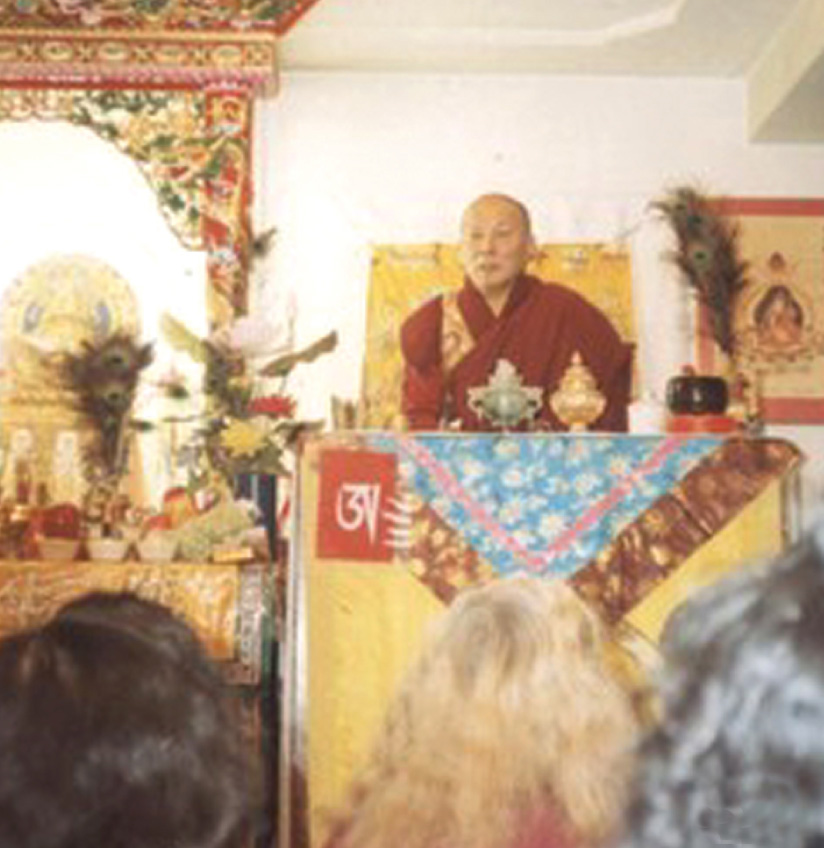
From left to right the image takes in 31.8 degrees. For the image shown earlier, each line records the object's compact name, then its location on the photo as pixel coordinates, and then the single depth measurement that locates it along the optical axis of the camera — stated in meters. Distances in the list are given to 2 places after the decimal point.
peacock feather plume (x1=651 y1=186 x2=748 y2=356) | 4.85
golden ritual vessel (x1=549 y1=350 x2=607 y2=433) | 4.16
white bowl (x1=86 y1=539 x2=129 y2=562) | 4.06
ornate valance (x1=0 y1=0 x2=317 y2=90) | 4.81
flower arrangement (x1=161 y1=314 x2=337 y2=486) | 4.15
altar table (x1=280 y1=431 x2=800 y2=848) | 3.71
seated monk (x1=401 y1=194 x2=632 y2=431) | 4.85
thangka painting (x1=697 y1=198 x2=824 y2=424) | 5.08
